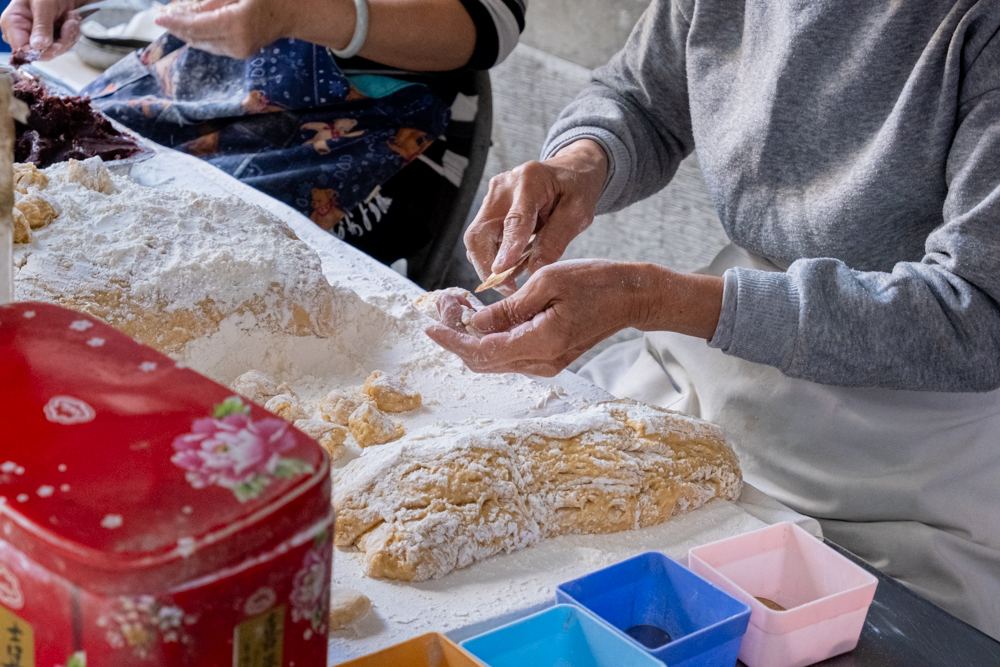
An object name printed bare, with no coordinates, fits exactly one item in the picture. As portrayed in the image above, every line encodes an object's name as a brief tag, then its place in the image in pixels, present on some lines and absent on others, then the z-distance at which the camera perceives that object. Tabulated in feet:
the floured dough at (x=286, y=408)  3.84
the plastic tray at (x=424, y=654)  2.32
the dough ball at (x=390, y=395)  4.07
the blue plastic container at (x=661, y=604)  2.64
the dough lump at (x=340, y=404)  3.95
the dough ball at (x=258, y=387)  3.99
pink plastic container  2.74
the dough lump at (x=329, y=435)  3.66
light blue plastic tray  2.49
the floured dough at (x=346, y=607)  2.75
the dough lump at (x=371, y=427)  3.75
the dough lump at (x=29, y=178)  4.57
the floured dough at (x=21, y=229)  4.04
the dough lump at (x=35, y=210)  4.21
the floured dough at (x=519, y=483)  3.12
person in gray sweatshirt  3.89
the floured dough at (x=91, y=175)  4.70
